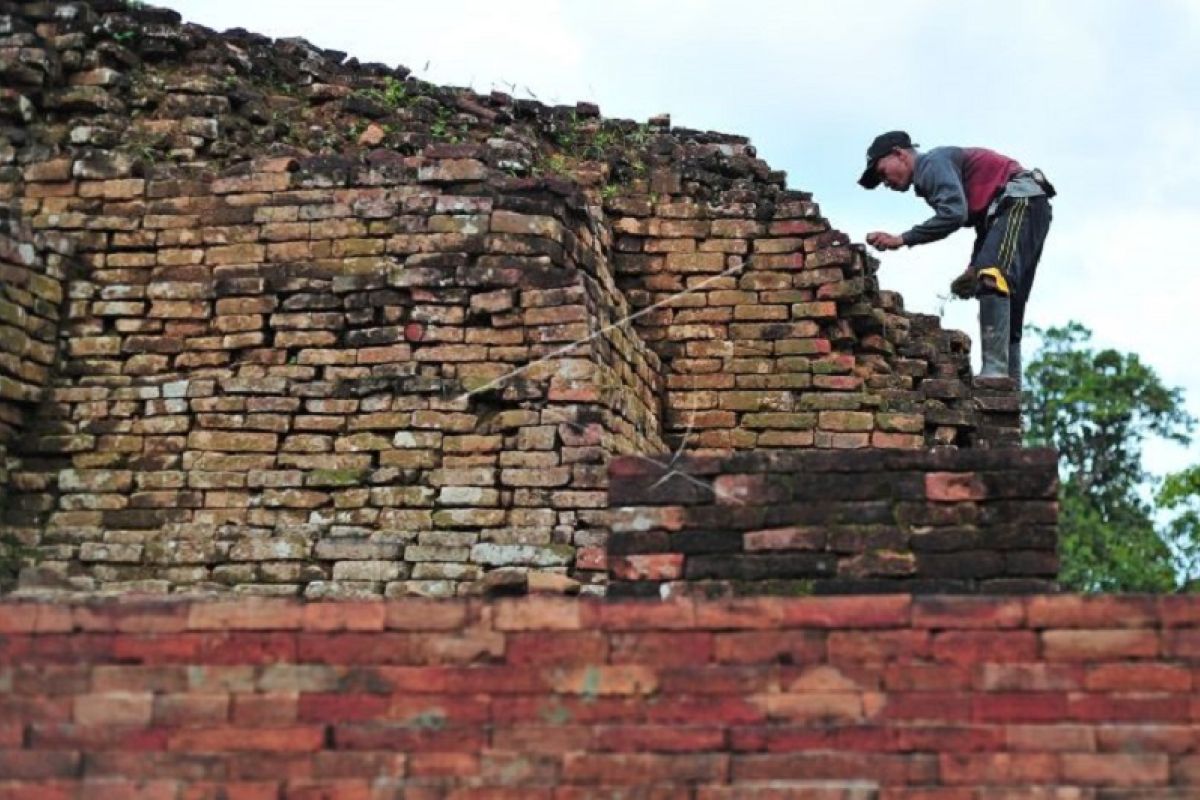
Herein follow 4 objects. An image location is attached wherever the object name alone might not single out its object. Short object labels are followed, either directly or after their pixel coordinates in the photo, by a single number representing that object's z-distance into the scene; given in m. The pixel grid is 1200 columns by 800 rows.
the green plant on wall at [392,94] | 11.81
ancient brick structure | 9.73
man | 9.92
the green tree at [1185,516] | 27.25
